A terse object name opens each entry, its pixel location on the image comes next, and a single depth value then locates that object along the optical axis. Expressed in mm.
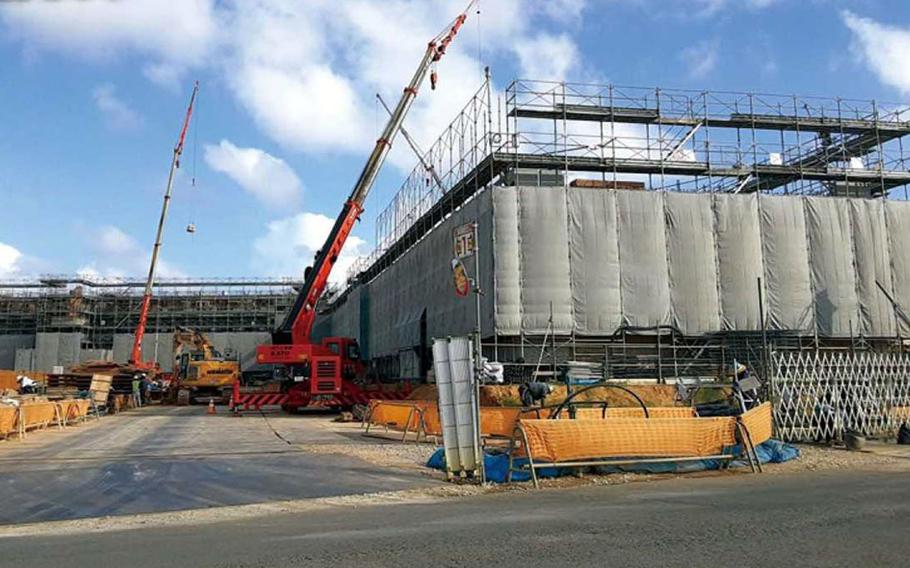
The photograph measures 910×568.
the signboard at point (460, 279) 31188
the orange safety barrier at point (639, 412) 15039
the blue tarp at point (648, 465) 12273
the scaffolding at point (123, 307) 88250
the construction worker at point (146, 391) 46438
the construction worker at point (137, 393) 43219
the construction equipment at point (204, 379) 44062
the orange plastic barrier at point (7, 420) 20550
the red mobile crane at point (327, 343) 32594
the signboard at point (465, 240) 30892
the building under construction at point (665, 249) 29531
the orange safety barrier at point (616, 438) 12188
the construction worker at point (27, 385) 42562
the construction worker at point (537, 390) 16406
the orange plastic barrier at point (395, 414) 21672
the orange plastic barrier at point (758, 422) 13680
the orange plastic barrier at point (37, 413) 22547
